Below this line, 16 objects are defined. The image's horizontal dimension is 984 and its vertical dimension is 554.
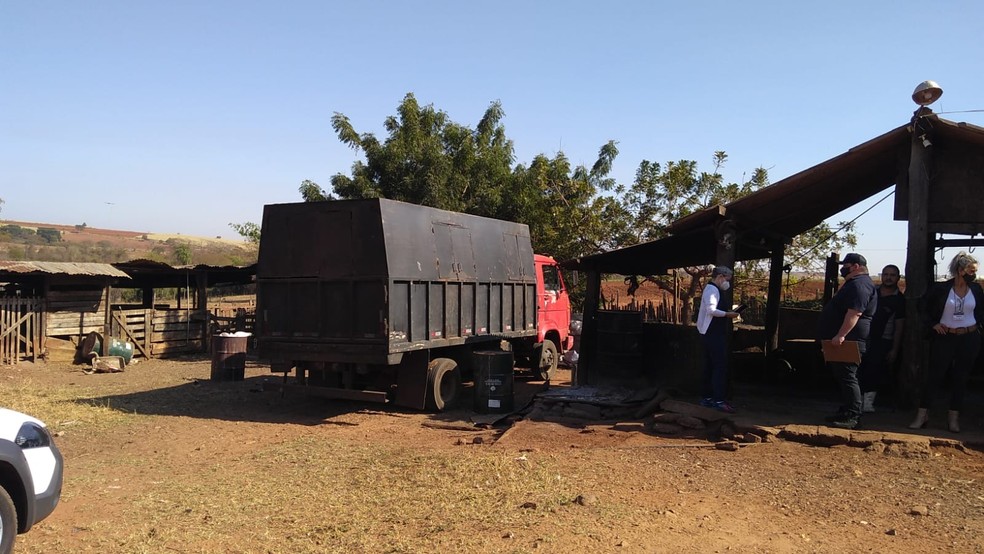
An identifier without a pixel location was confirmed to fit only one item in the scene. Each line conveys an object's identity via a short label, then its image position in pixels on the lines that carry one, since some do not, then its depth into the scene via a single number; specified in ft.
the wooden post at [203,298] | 62.64
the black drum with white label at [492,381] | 31.99
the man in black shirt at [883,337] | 26.55
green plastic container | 52.90
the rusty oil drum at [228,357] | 44.09
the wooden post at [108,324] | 53.93
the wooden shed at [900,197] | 25.40
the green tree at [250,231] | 84.58
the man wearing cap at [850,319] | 23.91
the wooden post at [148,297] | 65.48
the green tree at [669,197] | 57.36
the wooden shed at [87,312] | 50.21
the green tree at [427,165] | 65.51
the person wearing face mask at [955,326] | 22.80
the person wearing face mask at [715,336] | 27.14
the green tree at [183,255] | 132.45
